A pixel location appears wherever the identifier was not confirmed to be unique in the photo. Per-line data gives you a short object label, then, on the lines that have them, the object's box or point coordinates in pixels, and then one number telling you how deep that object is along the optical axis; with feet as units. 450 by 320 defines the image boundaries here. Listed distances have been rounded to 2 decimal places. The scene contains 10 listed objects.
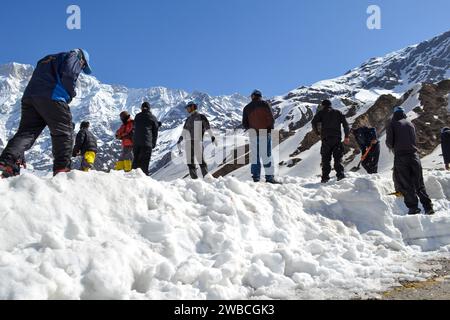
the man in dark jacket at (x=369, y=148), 46.65
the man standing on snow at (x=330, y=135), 33.78
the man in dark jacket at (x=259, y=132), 32.83
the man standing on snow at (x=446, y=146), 58.23
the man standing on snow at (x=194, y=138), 35.14
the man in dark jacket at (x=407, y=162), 29.35
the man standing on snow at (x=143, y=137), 32.65
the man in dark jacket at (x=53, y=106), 20.76
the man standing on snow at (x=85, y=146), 36.11
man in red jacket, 35.76
